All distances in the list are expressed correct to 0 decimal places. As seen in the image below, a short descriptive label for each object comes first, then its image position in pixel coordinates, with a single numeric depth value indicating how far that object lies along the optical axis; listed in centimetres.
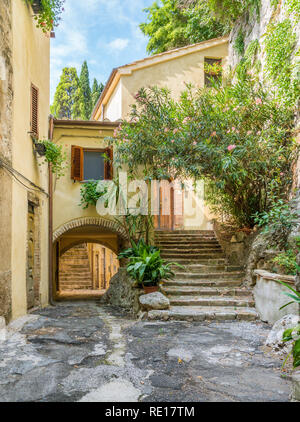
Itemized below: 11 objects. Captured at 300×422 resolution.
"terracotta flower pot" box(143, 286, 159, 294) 771
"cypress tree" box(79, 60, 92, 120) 2666
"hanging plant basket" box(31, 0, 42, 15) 767
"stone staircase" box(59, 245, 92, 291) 2049
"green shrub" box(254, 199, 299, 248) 680
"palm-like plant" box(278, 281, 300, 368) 322
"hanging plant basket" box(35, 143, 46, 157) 804
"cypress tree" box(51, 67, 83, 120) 2686
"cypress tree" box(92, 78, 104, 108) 2636
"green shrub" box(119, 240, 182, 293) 776
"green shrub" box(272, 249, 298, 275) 631
